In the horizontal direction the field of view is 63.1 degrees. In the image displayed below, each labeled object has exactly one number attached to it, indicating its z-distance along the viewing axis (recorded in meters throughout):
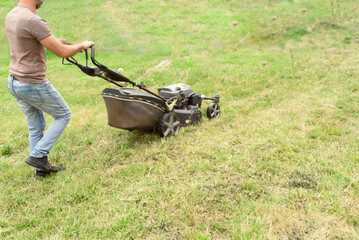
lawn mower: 3.94
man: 2.98
